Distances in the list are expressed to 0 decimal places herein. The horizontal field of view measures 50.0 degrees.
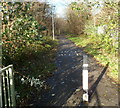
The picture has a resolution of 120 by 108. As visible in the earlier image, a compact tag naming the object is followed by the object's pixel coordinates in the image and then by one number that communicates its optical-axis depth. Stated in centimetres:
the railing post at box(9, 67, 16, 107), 289
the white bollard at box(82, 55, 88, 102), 343
